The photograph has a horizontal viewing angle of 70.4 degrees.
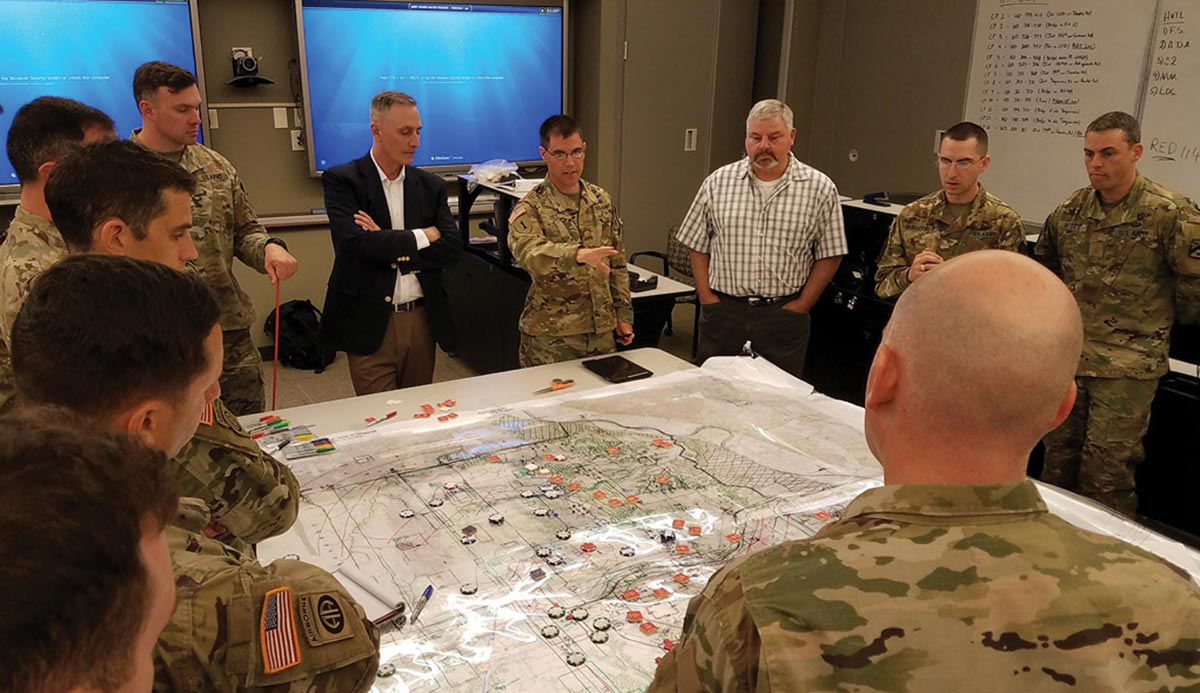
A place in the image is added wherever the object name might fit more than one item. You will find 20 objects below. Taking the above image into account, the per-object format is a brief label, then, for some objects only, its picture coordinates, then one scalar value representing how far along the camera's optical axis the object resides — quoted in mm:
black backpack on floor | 4828
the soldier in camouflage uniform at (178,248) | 1364
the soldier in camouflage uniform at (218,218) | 2648
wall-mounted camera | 4535
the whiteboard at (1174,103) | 3768
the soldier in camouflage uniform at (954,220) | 3059
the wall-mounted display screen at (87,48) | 4051
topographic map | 1425
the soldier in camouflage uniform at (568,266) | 3002
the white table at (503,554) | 1389
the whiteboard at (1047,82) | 4051
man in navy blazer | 2996
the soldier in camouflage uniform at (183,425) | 927
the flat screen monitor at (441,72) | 4777
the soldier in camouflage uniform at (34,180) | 1879
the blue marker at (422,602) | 1485
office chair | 5102
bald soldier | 842
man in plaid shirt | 3209
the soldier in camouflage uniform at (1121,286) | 2803
